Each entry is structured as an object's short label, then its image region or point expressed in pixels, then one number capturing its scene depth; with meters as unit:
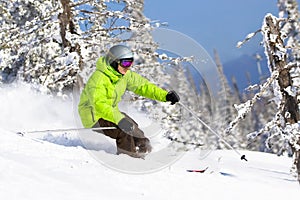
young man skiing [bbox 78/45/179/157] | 15.30
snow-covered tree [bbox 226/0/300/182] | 22.25
